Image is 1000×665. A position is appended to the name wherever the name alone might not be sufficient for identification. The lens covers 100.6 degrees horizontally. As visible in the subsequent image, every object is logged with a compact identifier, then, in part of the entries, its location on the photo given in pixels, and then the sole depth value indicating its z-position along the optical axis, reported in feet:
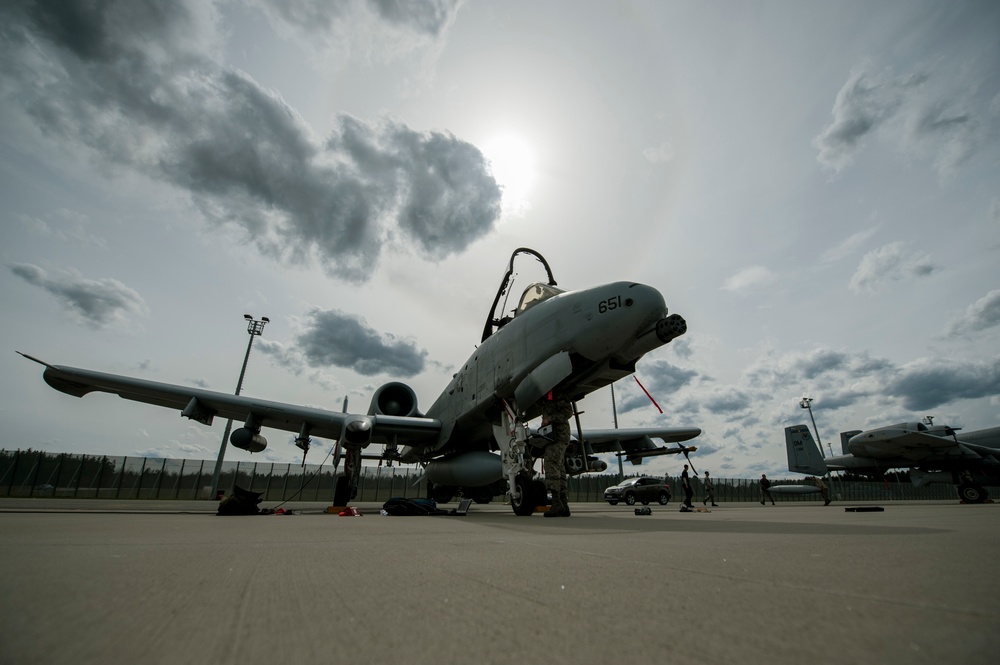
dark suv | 70.95
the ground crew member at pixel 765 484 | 67.40
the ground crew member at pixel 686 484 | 47.98
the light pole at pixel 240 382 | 70.44
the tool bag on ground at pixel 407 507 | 26.05
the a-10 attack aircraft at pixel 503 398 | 23.04
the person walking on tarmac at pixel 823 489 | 57.11
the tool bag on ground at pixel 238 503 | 22.63
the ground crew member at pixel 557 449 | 23.38
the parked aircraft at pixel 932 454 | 58.23
